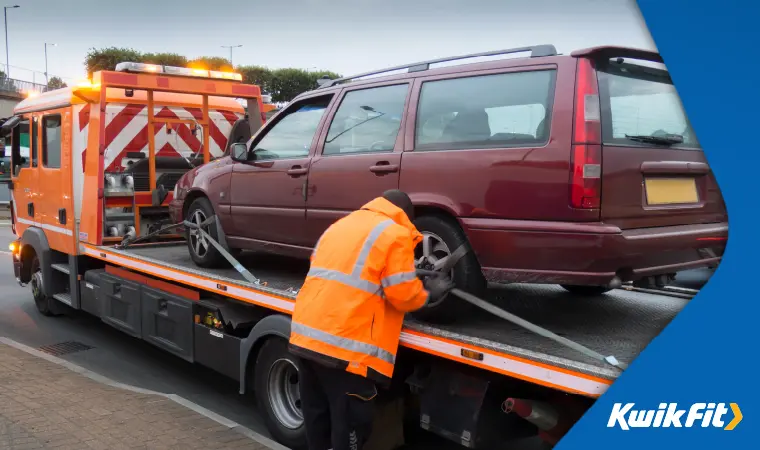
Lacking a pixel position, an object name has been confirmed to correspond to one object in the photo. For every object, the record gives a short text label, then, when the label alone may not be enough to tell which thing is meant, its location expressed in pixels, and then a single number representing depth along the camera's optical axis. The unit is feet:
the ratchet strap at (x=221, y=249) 16.85
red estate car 10.94
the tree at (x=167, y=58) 120.98
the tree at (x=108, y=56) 129.70
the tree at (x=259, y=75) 111.75
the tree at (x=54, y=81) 181.01
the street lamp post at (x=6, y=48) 144.60
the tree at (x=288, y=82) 112.06
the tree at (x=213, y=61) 111.63
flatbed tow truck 10.91
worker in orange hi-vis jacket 11.21
